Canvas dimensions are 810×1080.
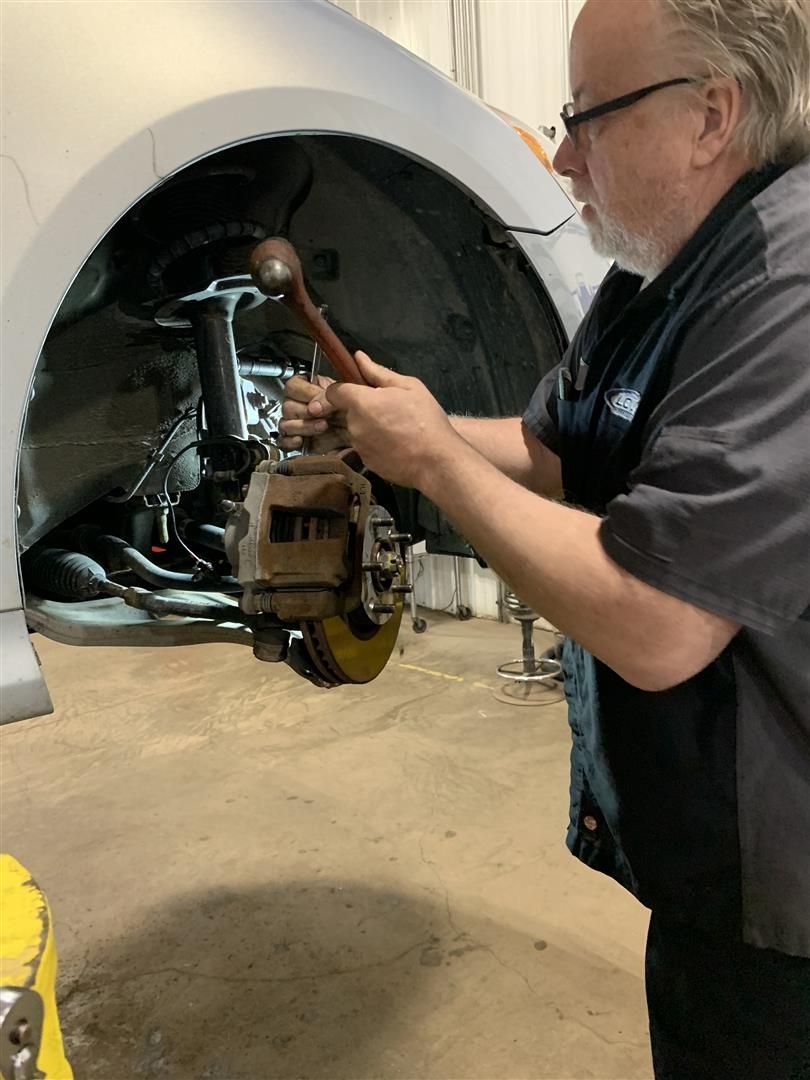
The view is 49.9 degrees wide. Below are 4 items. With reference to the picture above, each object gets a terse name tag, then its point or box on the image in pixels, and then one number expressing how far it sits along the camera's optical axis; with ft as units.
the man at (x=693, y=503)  1.96
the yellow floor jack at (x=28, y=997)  1.60
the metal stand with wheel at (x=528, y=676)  8.20
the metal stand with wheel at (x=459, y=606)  11.46
